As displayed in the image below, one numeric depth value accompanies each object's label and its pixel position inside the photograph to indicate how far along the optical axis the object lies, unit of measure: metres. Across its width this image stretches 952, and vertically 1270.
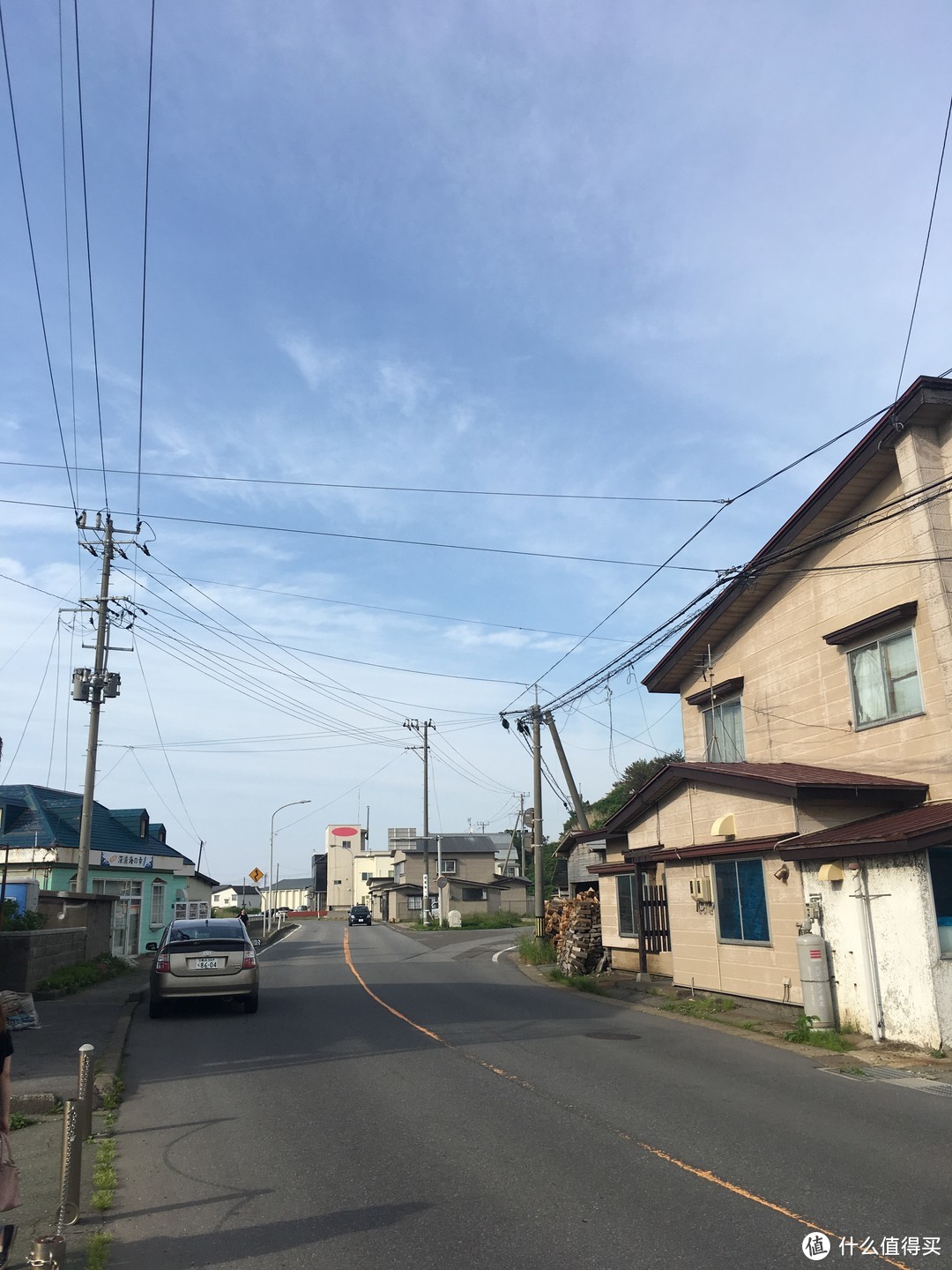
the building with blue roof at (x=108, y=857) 29.30
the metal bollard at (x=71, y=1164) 5.50
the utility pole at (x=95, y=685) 24.14
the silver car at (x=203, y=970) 15.74
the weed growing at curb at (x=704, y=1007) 16.30
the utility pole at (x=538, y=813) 30.66
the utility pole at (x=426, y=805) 60.22
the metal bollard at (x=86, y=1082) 6.66
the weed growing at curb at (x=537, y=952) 28.59
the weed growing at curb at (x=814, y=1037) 12.60
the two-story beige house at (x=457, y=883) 74.56
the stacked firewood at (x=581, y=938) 24.70
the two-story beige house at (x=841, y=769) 12.76
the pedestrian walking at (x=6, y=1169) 4.84
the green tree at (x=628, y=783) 80.19
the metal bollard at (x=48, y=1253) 4.74
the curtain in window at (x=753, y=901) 16.12
